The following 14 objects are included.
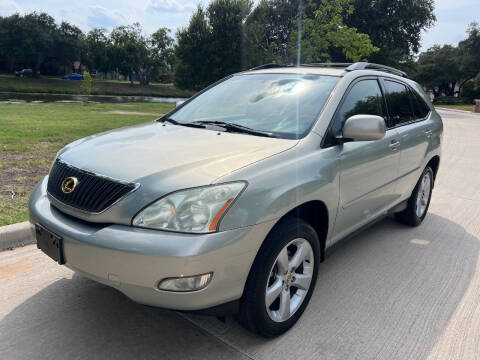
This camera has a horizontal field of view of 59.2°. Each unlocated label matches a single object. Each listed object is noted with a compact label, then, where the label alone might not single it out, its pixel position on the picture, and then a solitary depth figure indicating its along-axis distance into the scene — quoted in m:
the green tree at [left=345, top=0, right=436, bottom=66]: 36.44
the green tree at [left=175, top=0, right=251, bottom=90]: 40.38
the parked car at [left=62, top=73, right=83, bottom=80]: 70.69
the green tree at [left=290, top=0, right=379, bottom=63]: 19.92
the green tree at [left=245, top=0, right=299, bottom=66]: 37.03
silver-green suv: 2.12
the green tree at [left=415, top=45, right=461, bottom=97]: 63.73
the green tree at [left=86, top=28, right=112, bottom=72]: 70.20
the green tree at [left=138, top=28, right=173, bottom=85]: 68.44
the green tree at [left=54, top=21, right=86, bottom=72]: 60.16
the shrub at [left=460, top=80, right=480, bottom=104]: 56.05
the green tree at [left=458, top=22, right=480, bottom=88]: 50.50
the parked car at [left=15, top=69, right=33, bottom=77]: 57.87
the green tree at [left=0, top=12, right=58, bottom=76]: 55.41
